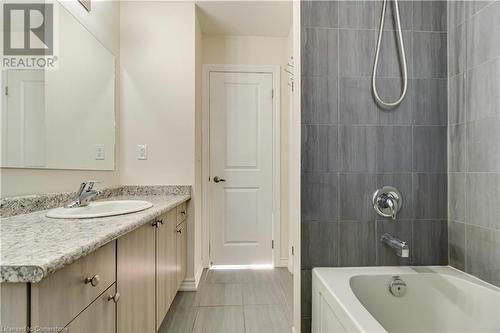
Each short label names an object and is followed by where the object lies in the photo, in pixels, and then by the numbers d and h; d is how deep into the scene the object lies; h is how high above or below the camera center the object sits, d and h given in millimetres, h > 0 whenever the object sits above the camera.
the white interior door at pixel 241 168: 2686 -20
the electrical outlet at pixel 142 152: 2156 +117
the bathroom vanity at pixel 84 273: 533 -311
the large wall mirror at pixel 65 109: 1107 +320
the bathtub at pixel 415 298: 1083 -626
